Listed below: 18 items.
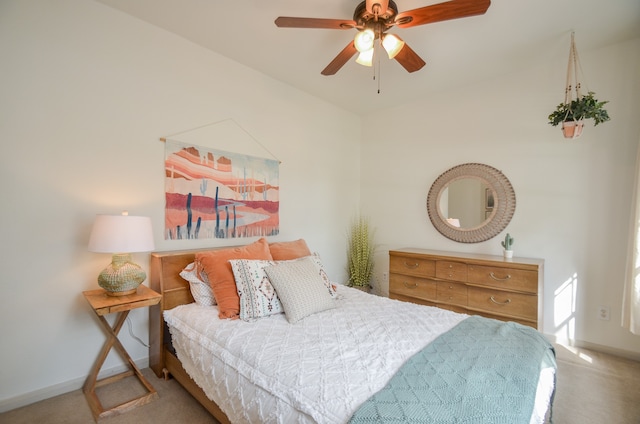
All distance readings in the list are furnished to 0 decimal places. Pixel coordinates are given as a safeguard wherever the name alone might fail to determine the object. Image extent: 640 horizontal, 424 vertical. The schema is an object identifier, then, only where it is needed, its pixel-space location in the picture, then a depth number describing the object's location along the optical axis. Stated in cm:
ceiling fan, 154
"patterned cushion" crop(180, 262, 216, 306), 212
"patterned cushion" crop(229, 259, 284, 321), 190
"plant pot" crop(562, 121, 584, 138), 226
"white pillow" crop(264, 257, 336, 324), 189
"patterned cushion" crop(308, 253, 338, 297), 225
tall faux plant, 383
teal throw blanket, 95
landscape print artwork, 242
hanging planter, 216
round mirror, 301
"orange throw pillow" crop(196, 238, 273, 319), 193
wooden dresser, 247
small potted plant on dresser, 271
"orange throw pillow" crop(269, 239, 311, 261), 252
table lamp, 179
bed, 102
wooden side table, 174
